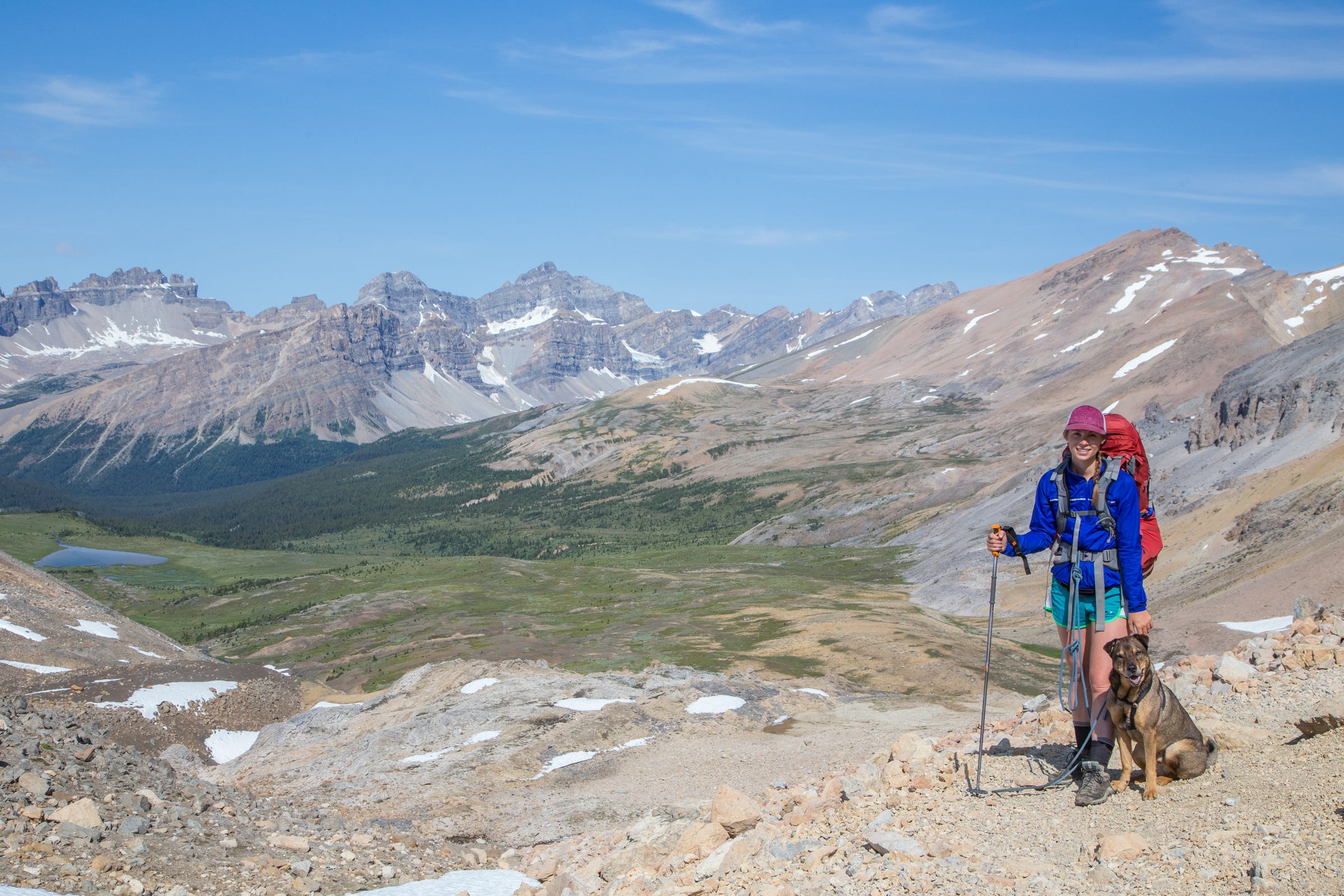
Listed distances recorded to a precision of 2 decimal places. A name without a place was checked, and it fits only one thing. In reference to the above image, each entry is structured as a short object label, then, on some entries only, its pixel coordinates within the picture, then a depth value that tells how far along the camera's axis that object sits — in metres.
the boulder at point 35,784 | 16.75
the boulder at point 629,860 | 16.33
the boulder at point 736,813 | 15.61
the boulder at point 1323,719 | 12.05
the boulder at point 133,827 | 16.56
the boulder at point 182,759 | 33.66
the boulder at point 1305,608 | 25.45
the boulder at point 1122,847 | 10.17
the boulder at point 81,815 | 15.99
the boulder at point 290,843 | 18.53
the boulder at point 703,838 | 15.45
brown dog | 11.52
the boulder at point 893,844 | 11.55
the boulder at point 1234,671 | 15.92
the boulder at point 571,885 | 15.64
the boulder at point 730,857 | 13.55
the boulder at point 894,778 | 14.39
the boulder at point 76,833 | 15.56
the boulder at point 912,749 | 15.73
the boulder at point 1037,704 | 22.19
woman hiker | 11.92
